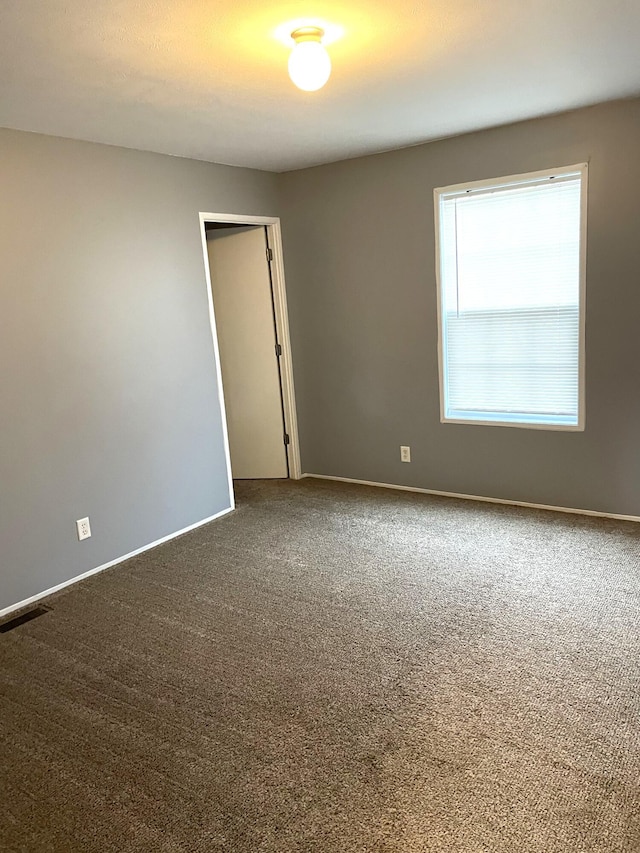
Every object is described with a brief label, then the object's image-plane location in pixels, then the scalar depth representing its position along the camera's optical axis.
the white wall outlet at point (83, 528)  3.52
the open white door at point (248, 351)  4.89
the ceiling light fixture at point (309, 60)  2.21
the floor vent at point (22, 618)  3.05
